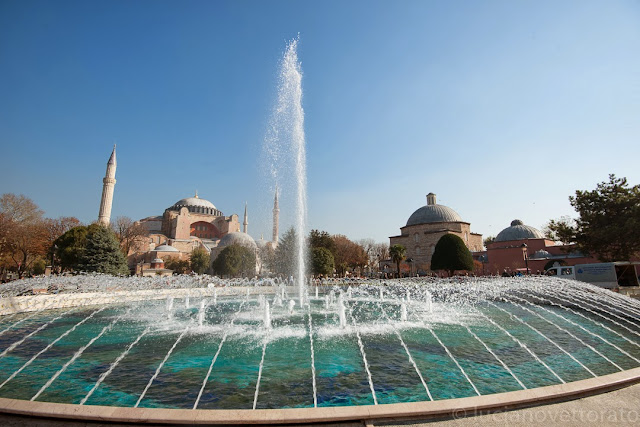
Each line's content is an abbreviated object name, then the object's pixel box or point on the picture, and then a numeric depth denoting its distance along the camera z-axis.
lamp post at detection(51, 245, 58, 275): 30.80
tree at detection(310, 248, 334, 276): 32.22
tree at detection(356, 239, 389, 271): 55.58
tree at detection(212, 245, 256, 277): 41.28
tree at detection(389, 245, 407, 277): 34.53
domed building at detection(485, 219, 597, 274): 33.06
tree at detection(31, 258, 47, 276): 44.38
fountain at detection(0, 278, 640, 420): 4.08
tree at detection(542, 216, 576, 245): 20.23
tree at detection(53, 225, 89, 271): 27.89
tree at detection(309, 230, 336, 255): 36.75
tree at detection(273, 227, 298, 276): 34.51
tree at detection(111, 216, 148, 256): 40.12
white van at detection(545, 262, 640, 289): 14.18
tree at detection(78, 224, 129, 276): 25.12
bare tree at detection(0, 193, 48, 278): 25.12
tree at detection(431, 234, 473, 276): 28.80
